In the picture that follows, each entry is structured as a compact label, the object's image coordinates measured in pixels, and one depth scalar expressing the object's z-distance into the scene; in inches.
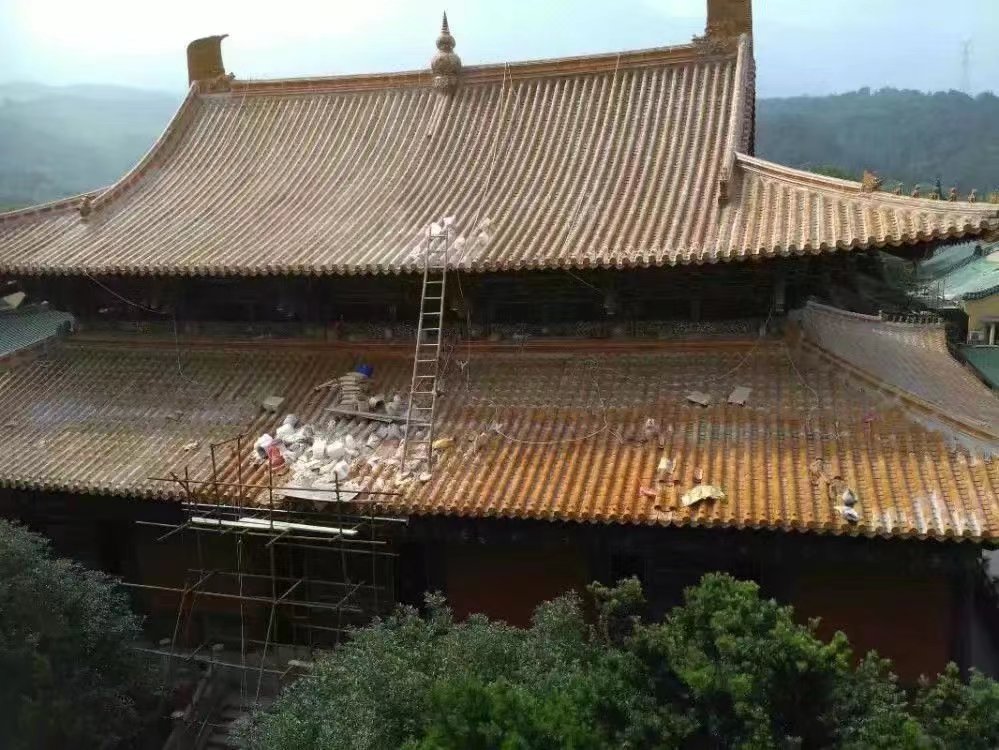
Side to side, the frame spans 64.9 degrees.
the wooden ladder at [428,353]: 331.4
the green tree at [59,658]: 276.1
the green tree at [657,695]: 197.5
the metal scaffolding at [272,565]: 314.5
